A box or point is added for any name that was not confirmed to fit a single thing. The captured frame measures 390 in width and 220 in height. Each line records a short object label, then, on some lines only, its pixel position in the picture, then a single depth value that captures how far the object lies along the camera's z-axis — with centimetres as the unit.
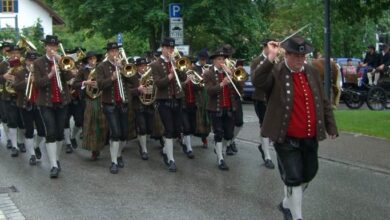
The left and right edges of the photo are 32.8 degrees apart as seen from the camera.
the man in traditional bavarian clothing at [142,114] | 1130
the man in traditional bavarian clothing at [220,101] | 1008
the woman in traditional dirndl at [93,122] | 1138
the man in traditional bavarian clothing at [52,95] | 954
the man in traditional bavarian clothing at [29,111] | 1080
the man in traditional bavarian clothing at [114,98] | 1012
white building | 5975
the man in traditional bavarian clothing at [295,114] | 619
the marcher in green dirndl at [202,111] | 1234
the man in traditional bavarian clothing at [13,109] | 1173
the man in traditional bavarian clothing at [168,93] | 1007
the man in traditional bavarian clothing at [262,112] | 1012
